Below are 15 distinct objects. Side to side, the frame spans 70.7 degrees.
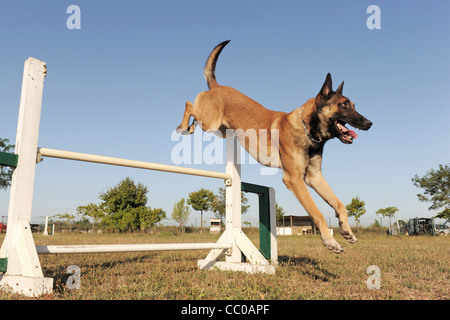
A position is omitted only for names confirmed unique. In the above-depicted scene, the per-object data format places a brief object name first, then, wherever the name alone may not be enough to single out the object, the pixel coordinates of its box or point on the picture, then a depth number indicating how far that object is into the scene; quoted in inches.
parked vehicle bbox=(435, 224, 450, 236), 1003.3
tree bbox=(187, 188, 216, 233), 1071.6
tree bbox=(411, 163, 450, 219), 1310.3
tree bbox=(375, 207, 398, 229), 1316.4
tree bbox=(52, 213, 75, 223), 1105.6
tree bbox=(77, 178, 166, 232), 943.7
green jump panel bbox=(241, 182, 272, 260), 163.5
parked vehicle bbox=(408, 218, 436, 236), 980.6
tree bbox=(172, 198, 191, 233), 1000.2
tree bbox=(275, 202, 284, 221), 1227.2
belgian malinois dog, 109.0
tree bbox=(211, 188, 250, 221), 1080.2
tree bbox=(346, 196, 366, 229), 1058.1
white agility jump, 90.0
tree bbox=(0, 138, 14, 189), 898.2
